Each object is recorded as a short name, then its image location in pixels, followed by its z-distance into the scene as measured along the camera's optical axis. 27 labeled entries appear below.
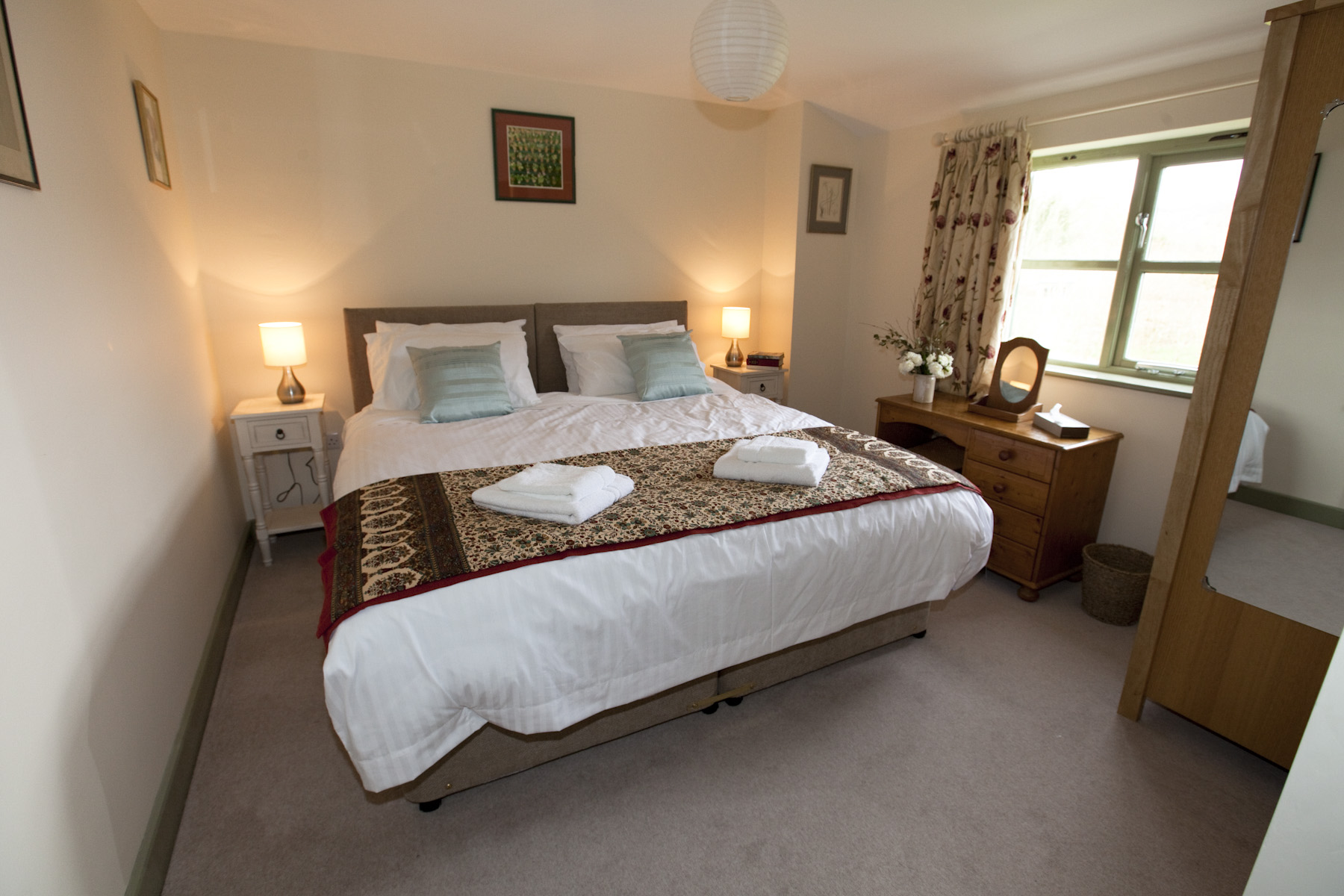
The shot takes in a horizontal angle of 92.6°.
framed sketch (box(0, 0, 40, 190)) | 1.34
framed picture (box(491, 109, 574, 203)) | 3.59
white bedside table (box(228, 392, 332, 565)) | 3.02
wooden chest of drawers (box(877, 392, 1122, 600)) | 2.80
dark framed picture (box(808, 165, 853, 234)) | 4.09
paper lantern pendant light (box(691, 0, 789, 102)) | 1.85
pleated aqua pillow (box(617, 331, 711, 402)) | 3.43
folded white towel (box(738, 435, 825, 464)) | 2.17
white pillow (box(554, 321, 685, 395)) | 3.57
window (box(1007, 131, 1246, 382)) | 2.81
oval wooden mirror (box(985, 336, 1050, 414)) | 3.07
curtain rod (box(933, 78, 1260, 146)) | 2.55
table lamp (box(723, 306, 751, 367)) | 4.23
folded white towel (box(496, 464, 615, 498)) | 1.90
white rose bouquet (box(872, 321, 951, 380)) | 3.46
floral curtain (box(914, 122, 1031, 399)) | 3.27
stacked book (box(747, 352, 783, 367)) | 4.19
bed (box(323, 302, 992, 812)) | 1.45
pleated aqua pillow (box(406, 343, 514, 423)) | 2.92
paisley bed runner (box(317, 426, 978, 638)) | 1.60
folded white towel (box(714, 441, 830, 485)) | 2.13
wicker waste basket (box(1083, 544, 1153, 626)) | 2.66
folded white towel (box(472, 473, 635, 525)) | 1.84
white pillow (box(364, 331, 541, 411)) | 3.16
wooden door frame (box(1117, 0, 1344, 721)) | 1.62
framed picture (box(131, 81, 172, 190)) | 2.44
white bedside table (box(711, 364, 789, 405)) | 4.10
